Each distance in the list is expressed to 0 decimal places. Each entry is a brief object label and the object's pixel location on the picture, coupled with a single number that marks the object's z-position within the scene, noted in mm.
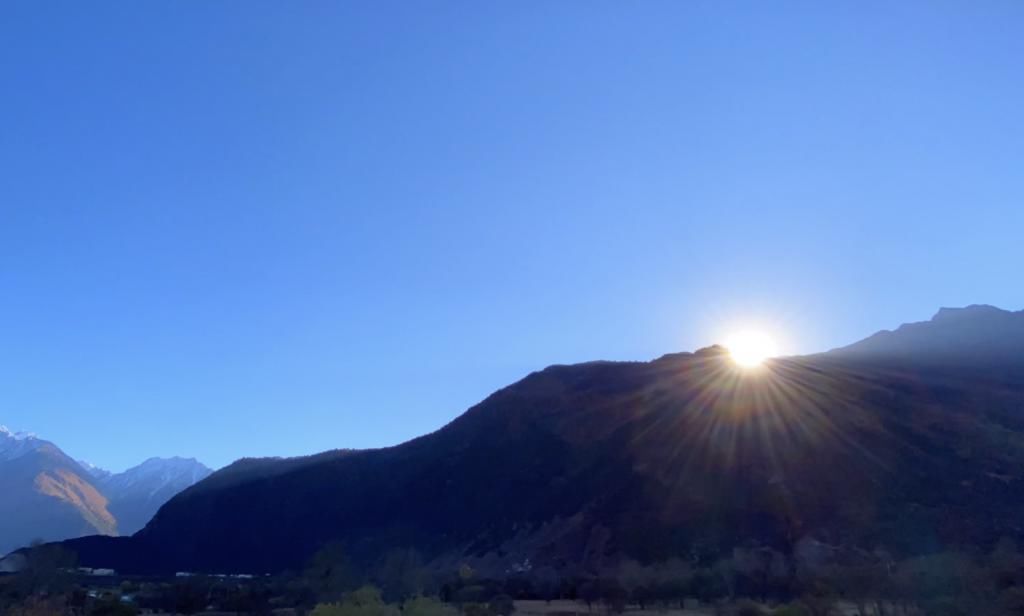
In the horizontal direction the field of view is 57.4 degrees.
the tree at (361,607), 33094
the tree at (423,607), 36875
